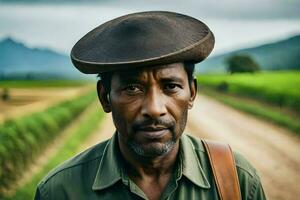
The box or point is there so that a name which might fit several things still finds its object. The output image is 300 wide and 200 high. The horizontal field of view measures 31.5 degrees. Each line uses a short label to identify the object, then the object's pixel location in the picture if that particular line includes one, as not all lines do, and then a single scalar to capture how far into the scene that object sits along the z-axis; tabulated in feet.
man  7.28
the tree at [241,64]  170.81
